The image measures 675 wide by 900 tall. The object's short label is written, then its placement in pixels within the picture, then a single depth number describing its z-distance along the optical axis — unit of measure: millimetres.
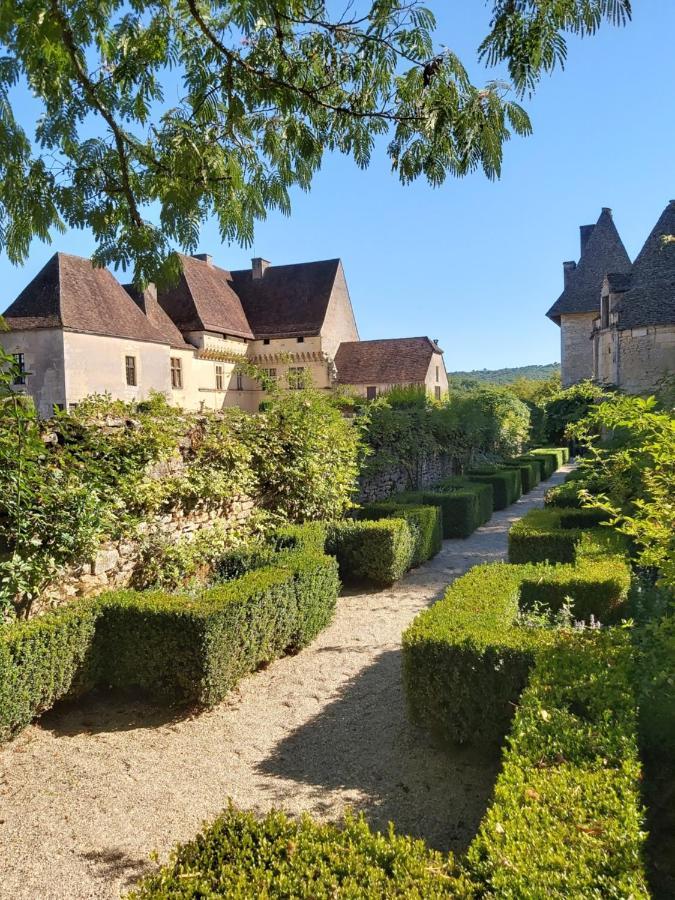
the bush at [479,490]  13898
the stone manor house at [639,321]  21672
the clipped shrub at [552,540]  7570
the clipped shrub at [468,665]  4293
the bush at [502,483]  16656
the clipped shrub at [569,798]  2168
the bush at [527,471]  20131
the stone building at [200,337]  21672
